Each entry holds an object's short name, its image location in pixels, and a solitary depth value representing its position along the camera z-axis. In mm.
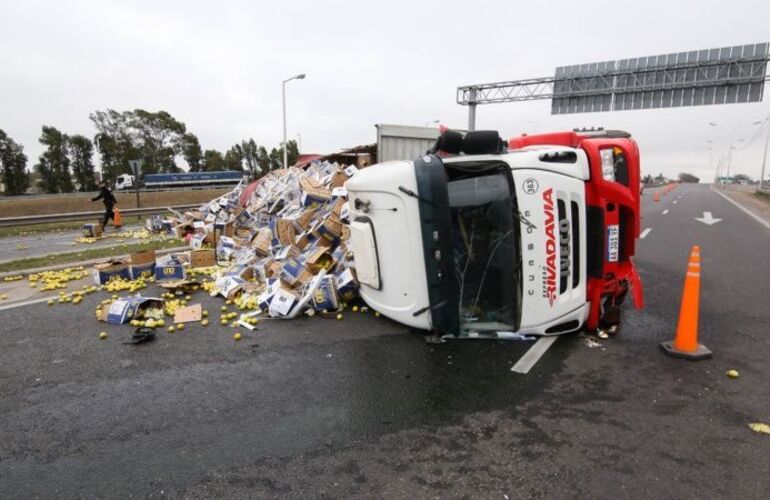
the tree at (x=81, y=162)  54656
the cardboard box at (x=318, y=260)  6238
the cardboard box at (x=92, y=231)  12906
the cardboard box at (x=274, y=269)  6412
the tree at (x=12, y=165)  47344
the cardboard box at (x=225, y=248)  8758
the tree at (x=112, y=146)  56656
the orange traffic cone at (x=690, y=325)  3822
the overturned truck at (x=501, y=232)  3912
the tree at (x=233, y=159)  66312
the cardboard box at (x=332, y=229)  6758
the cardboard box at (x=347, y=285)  5582
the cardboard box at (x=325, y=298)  5391
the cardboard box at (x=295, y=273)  5887
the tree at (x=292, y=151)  65106
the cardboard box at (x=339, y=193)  7418
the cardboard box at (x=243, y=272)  6688
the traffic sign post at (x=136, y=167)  17241
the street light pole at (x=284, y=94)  28972
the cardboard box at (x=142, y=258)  7117
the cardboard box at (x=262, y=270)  6574
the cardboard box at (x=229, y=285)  6090
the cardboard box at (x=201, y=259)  8000
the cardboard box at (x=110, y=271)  6742
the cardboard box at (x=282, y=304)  5168
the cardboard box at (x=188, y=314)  5151
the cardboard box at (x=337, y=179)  8383
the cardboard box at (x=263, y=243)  7694
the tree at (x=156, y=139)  61656
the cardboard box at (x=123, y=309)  5012
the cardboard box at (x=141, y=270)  7059
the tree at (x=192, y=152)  64562
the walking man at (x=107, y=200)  14828
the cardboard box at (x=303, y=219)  7492
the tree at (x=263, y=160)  71000
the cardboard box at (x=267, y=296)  5404
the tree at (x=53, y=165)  51906
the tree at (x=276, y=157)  70438
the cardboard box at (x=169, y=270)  6754
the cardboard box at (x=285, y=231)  7418
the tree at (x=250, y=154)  70125
